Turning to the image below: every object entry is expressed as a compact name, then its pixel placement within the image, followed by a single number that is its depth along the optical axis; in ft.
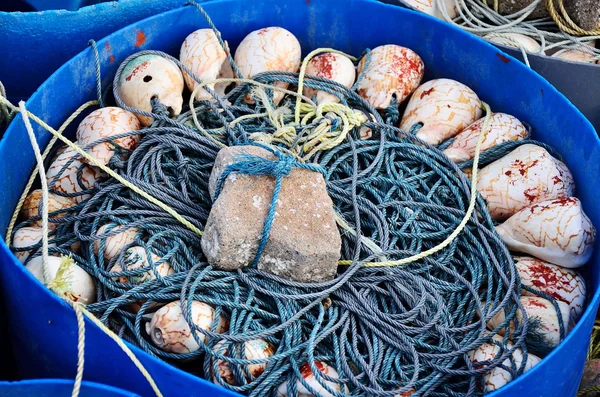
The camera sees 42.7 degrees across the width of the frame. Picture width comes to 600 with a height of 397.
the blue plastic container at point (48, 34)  10.18
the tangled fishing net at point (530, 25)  11.53
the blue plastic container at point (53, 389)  6.68
